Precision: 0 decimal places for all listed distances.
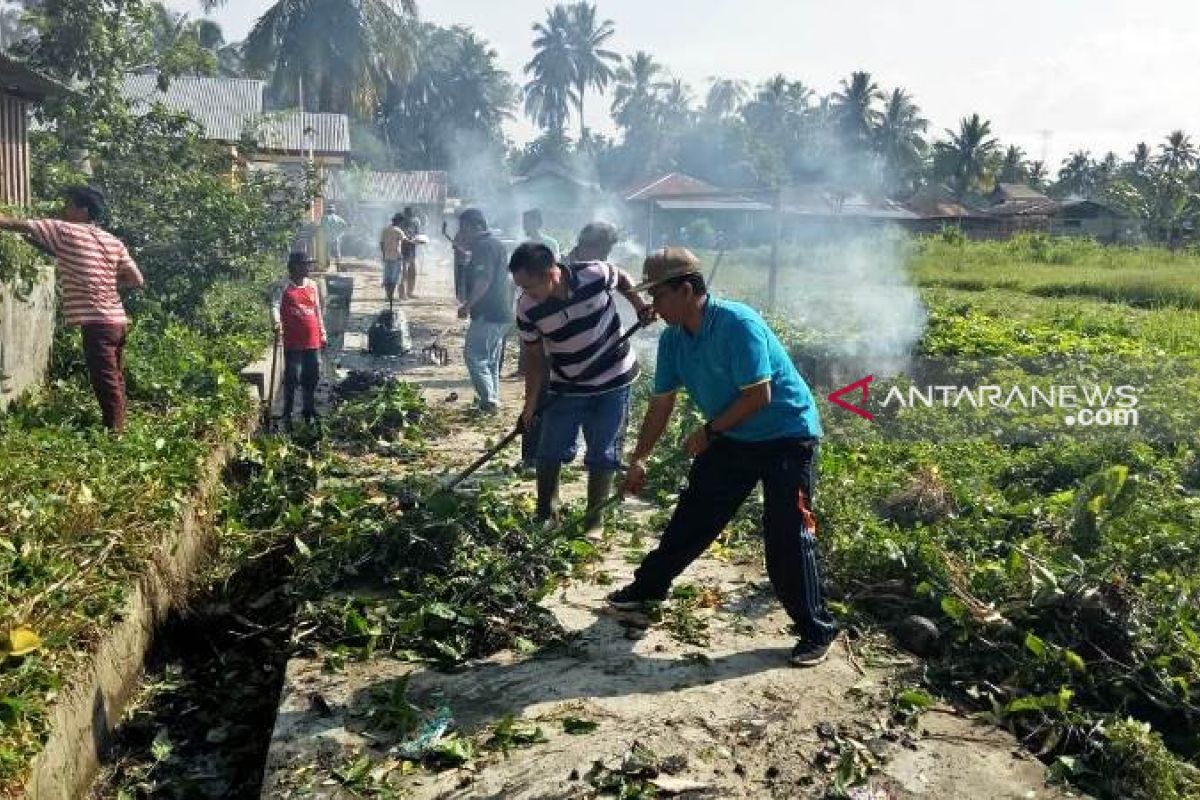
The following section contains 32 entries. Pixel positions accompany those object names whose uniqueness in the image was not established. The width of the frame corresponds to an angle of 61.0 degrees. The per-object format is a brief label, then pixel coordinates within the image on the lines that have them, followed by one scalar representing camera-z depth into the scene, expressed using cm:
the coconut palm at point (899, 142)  6669
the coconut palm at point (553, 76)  6994
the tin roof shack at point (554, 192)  5041
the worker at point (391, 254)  1678
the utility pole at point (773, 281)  1347
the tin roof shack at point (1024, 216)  4813
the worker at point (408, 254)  1830
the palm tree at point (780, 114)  7294
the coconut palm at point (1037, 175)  7884
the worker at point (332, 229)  2494
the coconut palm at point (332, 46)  3628
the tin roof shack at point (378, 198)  3650
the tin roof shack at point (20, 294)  676
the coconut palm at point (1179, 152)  6469
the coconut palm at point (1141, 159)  7196
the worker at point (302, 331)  838
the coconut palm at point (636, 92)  8069
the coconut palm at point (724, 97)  8431
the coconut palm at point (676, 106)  8175
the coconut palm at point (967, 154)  5934
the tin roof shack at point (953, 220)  4716
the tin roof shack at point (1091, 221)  4912
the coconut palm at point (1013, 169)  7188
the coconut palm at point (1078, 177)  7894
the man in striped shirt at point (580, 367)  555
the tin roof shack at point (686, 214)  4025
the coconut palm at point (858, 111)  6594
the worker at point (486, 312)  899
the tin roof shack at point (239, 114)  2827
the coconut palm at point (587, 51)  6962
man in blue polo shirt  410
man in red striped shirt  623
